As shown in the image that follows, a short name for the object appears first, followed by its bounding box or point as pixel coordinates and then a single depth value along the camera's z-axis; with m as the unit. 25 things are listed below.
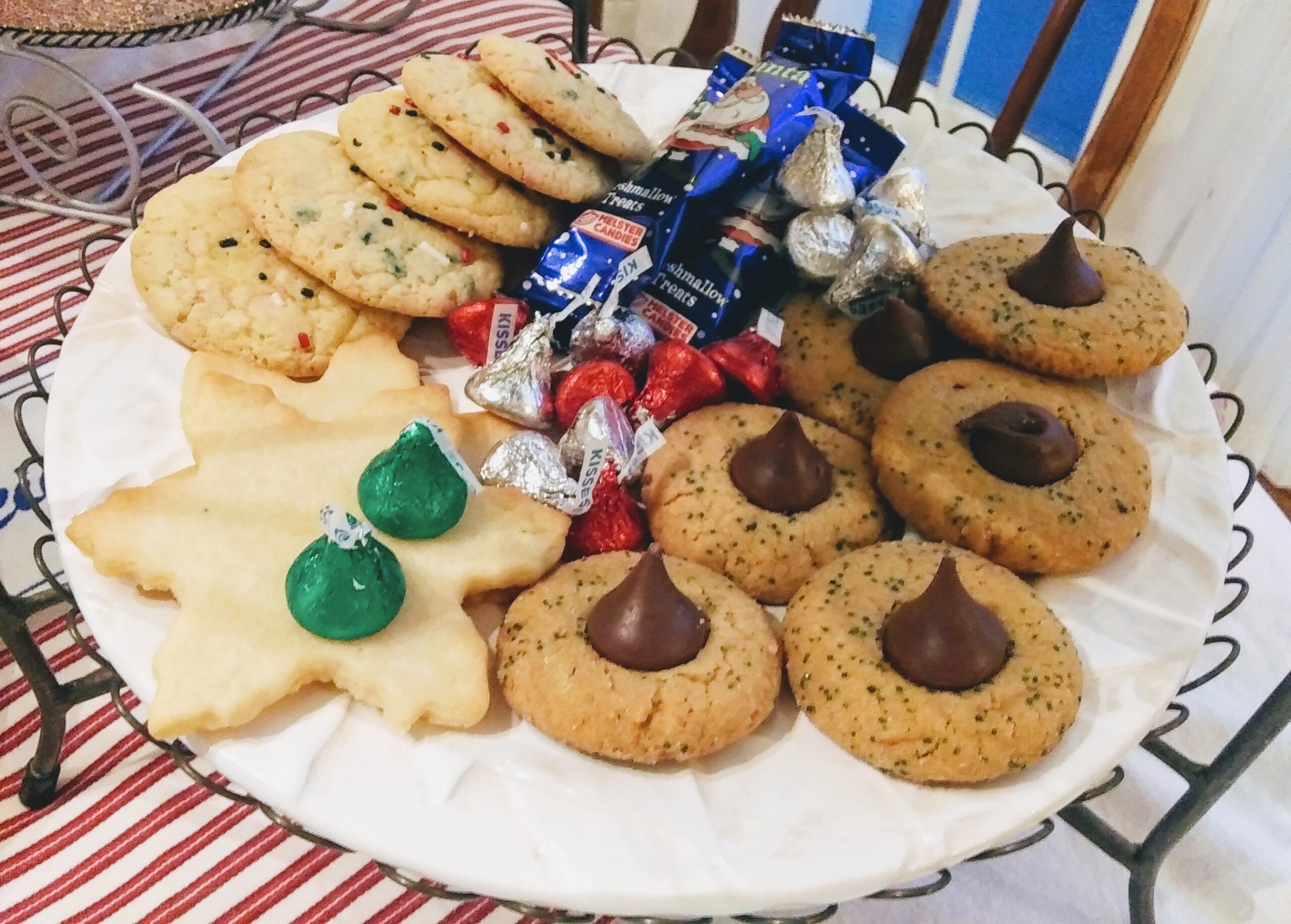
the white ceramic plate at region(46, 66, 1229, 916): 0.16
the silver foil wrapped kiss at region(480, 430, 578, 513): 0.21
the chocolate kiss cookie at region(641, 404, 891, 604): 0.21
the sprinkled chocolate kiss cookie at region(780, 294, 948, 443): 0.25
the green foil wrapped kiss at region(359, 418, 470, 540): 0.19
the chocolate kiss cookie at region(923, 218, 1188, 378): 0.24
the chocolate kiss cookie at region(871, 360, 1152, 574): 0.21
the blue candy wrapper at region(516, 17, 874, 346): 0.25
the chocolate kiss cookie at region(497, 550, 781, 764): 0.17
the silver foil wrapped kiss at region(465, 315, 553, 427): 0.24
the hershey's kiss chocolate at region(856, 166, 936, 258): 0.27
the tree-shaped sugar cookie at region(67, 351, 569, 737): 0.18
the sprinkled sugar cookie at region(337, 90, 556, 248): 0.25
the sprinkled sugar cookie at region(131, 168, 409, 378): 0.24
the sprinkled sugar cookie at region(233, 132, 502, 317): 0.24
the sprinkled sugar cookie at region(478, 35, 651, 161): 0.26
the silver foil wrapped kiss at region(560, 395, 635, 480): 0.22
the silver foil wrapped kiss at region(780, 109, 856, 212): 0.26
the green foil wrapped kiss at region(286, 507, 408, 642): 0.18
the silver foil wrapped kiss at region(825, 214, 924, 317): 0.26
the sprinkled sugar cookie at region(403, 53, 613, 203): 0.25
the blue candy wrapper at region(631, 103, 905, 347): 0.26
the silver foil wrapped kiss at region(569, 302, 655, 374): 0.25
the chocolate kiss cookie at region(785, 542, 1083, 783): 0.17
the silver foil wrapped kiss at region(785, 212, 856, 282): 0.26
